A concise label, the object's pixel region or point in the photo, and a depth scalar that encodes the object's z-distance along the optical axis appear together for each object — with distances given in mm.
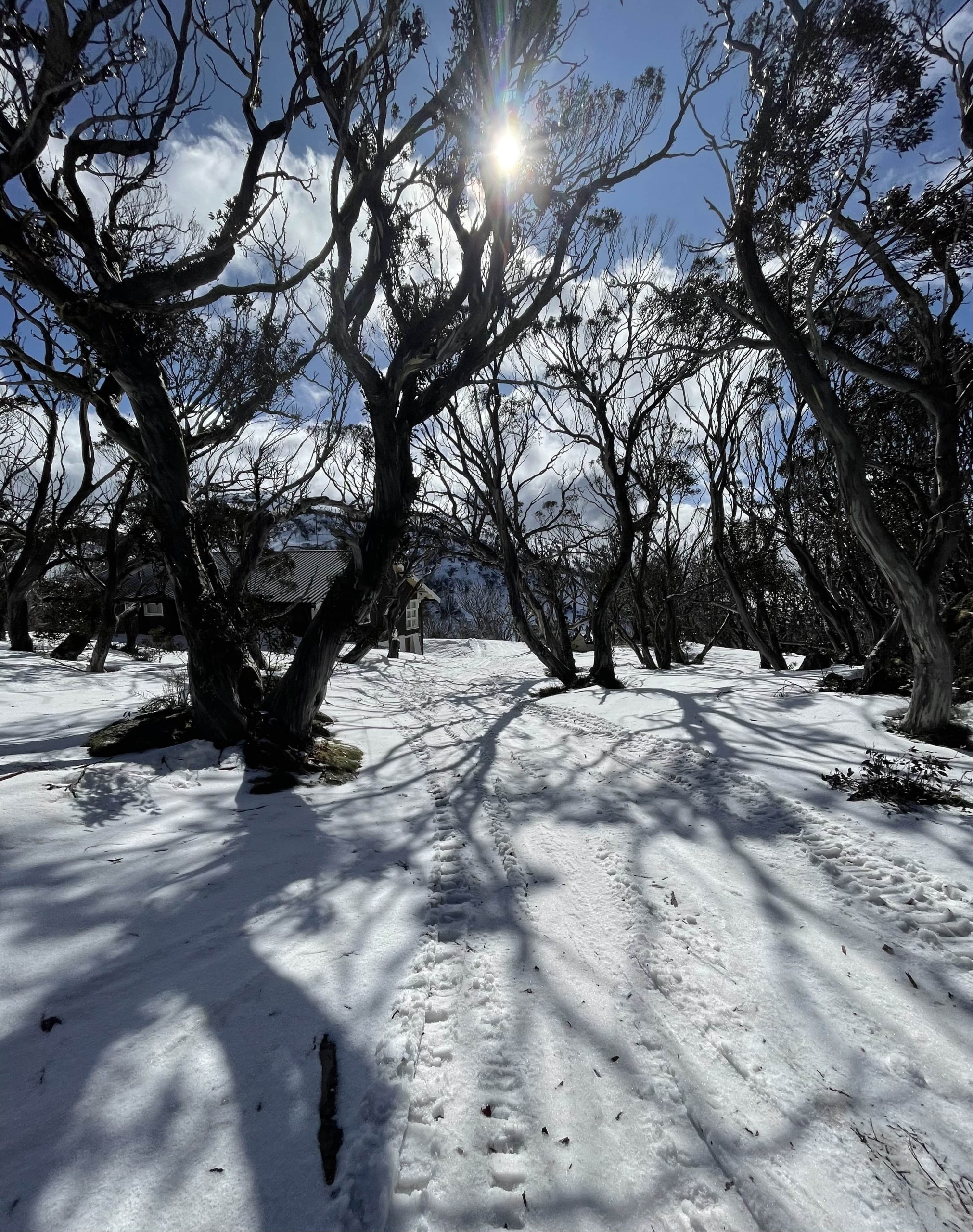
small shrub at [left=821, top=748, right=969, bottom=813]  3594
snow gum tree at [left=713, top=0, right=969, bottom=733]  5445
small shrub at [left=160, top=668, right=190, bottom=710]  5703
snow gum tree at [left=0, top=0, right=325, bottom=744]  4301
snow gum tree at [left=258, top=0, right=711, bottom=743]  5262
